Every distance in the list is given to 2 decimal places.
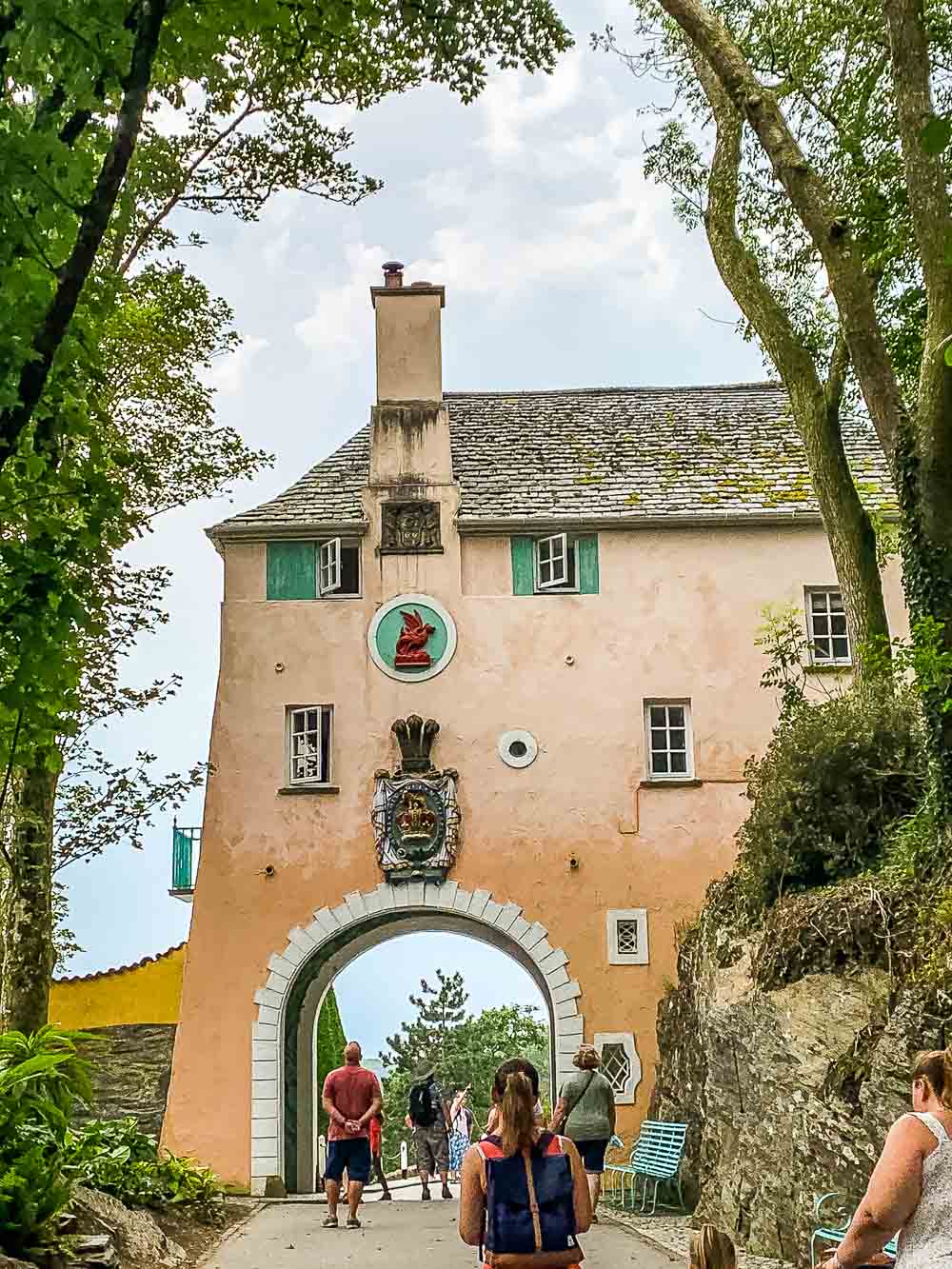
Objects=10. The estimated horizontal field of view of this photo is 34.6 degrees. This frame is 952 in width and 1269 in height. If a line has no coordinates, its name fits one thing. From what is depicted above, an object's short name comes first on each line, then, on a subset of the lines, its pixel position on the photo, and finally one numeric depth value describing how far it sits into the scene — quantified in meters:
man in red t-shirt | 13.95
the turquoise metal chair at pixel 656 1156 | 16.34
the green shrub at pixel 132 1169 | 13.15
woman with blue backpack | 5.60
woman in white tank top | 4.87
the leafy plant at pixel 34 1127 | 9.40
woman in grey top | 12.67
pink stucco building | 21.47
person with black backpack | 18.17
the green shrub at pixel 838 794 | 13.66
